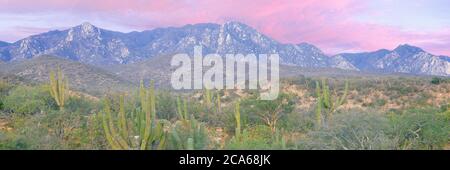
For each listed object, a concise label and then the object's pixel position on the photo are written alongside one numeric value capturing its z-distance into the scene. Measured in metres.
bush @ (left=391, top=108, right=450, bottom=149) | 15.51
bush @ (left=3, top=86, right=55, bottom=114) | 22.56
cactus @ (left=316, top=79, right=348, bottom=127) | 18.42
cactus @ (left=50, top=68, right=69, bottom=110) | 20.34
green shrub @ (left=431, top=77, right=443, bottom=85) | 37.25
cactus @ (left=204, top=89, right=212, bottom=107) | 26.52
